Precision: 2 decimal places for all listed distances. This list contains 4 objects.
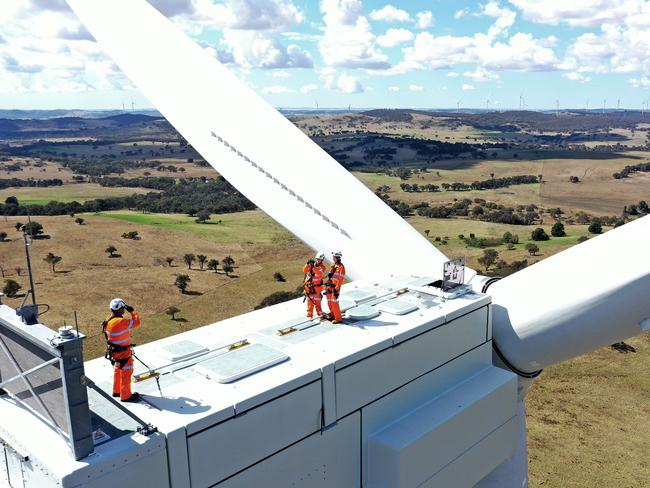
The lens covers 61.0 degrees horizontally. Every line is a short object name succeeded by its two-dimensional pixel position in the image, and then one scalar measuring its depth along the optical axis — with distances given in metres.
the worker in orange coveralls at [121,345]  8.79
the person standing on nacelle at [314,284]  12.76
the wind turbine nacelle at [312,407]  8.18
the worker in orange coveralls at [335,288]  12.48
